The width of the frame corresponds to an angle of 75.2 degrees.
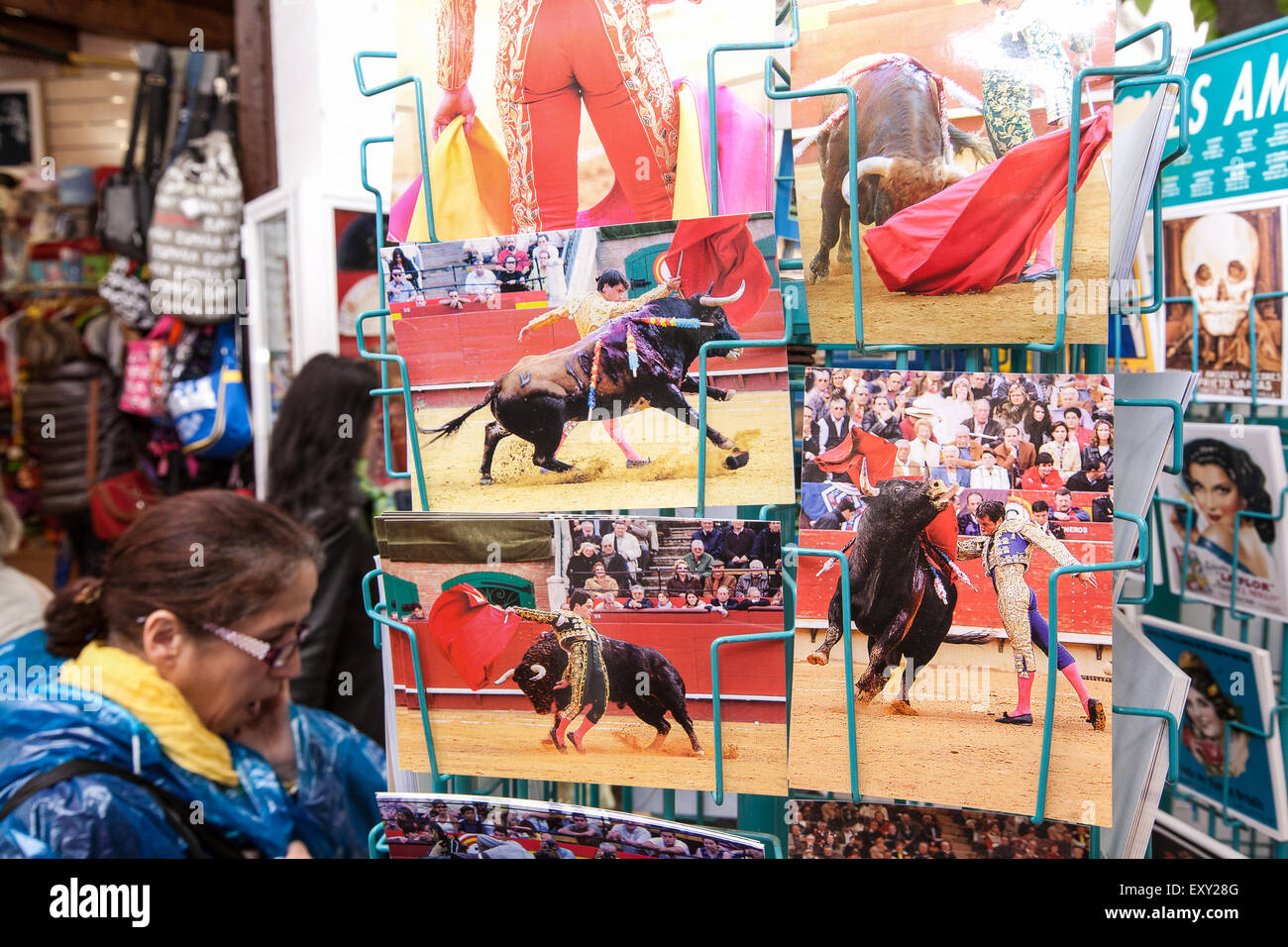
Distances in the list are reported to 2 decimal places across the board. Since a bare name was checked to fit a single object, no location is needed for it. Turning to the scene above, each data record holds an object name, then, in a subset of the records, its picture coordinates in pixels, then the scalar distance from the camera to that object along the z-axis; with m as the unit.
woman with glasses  0.96
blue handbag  1.87
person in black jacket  1.52
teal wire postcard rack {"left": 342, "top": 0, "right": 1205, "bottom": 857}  0.56
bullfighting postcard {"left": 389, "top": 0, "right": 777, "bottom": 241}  0.60
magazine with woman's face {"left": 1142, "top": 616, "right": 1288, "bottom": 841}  0.96
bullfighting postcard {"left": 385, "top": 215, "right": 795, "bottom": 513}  0.59
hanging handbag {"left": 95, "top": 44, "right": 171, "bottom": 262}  2.03
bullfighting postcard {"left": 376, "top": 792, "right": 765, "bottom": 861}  0.61
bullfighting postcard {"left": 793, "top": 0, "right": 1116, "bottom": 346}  0.55
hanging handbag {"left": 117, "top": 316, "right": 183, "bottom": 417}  2.04
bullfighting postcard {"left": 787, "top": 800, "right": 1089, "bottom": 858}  0.63
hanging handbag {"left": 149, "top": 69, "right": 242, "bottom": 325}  1.84
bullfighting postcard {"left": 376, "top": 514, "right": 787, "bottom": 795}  0.59
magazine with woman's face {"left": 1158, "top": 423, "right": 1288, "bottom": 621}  0.96
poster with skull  0.94
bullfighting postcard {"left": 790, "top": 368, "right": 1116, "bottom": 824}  0.56
